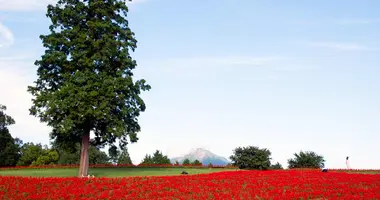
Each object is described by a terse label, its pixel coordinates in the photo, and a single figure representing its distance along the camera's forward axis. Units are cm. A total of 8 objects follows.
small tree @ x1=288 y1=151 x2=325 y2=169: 4779
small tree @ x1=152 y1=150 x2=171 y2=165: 7682
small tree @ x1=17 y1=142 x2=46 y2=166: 7050
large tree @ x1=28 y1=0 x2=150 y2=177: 3056
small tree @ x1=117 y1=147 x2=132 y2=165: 9182
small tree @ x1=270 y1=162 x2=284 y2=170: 5796
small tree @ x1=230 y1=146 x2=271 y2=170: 4106
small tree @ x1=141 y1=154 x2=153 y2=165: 8170
